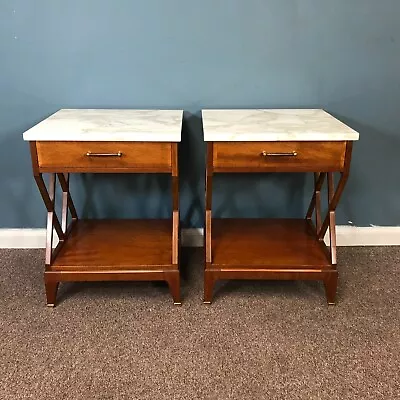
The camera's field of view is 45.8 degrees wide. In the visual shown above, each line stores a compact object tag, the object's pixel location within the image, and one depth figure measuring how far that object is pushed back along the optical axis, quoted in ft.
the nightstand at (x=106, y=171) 5.37
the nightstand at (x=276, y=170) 5.40
